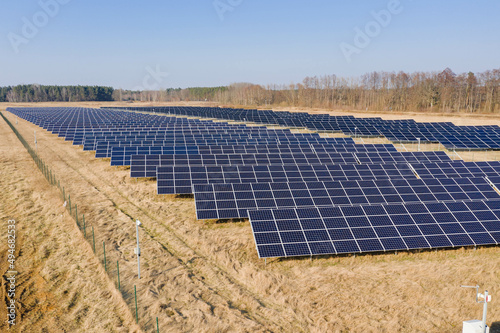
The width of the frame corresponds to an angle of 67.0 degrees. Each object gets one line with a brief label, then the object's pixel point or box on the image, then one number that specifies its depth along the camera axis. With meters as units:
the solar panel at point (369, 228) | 16.27
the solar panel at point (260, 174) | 24.89
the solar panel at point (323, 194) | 20.53
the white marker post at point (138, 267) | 13.86
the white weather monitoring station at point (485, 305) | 9.67
